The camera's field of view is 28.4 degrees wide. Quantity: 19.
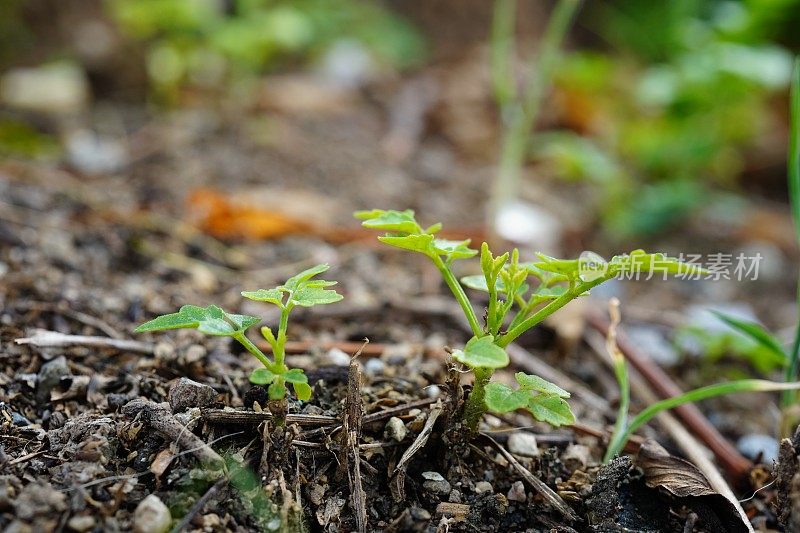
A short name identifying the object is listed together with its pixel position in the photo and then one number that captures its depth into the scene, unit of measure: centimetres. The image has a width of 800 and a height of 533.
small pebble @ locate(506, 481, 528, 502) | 46
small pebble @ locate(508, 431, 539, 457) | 48
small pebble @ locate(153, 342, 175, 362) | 50
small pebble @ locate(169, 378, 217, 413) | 46
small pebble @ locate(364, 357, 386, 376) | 51
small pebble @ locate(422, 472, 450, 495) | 46
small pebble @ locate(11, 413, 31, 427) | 46
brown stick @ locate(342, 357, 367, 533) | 45
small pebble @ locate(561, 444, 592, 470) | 48
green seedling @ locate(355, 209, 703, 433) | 43
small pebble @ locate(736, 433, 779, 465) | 52
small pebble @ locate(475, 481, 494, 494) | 46
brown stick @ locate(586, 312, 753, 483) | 50
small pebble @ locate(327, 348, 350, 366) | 51
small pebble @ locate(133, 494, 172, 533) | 42
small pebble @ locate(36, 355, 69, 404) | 47
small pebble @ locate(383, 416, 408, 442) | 46
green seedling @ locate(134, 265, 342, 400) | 43
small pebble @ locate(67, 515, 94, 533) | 42
